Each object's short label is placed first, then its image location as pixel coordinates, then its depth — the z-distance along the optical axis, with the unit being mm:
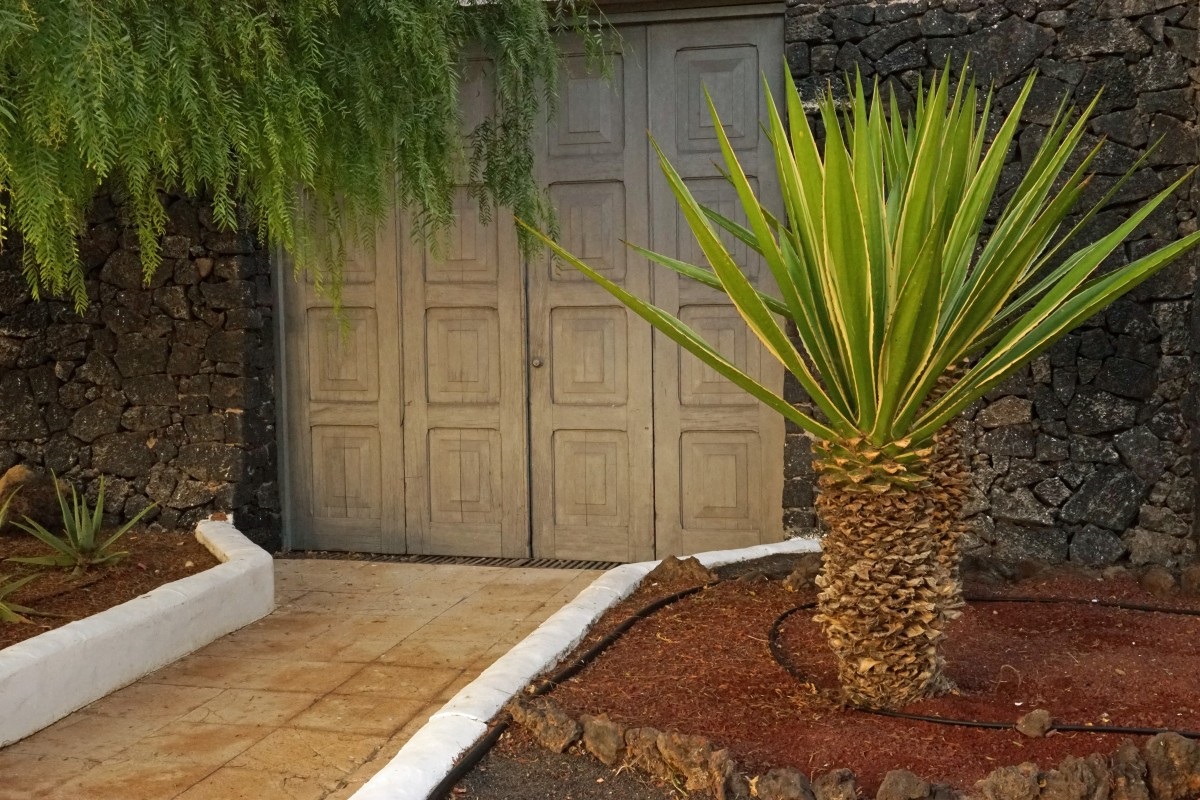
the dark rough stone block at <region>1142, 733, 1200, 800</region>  2115
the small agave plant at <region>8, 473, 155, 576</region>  4441
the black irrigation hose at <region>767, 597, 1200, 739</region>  2324
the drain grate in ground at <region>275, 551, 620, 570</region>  5414
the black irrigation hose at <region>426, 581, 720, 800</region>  2346
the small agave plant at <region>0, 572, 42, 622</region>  3684
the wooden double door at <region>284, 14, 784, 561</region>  5258
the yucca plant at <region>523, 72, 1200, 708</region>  2230
